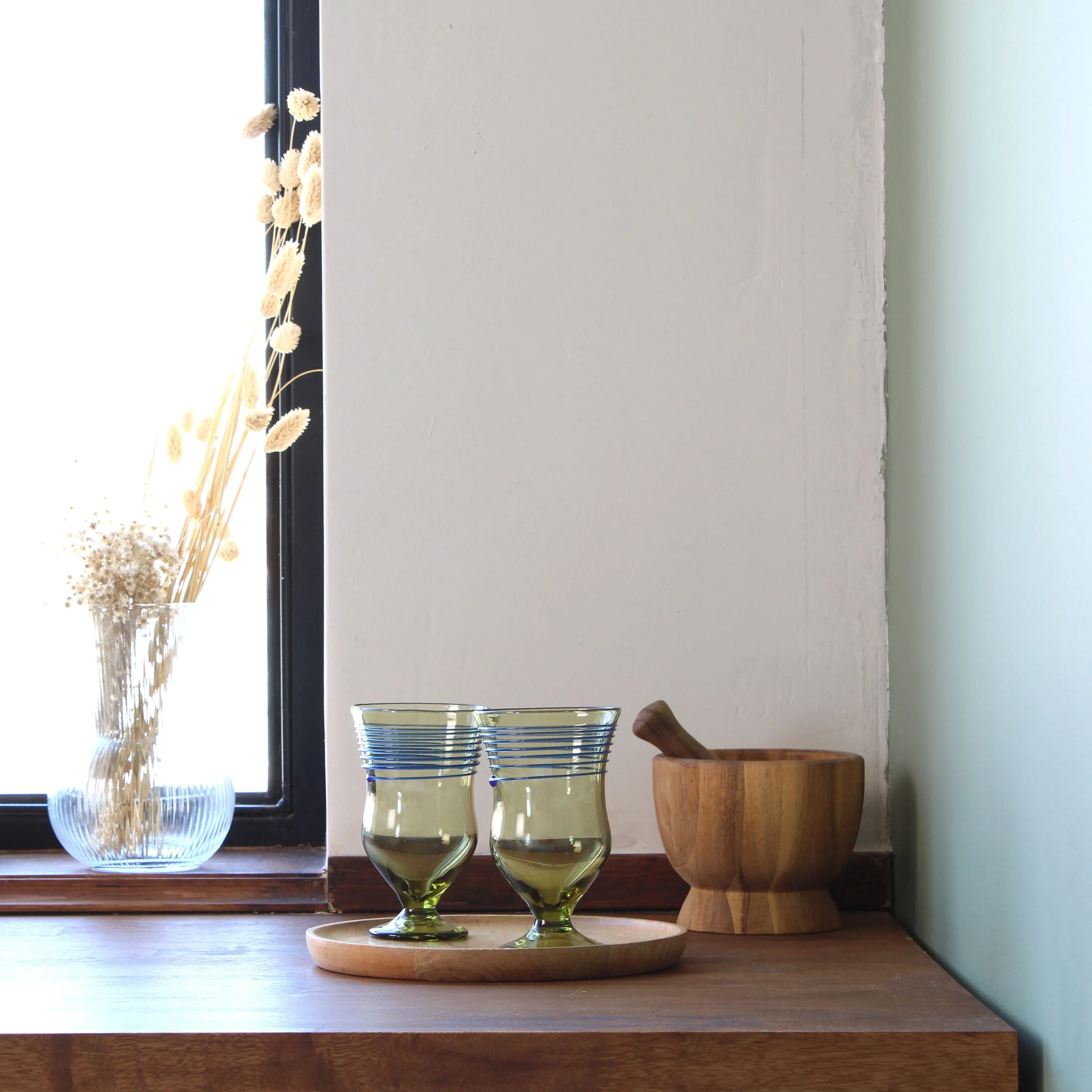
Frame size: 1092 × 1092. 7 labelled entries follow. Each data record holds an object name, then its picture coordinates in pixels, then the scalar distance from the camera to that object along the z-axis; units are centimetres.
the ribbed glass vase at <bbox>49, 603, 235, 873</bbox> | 204
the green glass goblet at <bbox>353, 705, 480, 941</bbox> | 179
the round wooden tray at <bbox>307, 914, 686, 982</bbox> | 175
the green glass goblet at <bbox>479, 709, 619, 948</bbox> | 176
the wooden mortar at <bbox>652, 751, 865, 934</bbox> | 185
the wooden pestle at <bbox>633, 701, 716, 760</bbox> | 187
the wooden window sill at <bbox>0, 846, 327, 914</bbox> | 198
